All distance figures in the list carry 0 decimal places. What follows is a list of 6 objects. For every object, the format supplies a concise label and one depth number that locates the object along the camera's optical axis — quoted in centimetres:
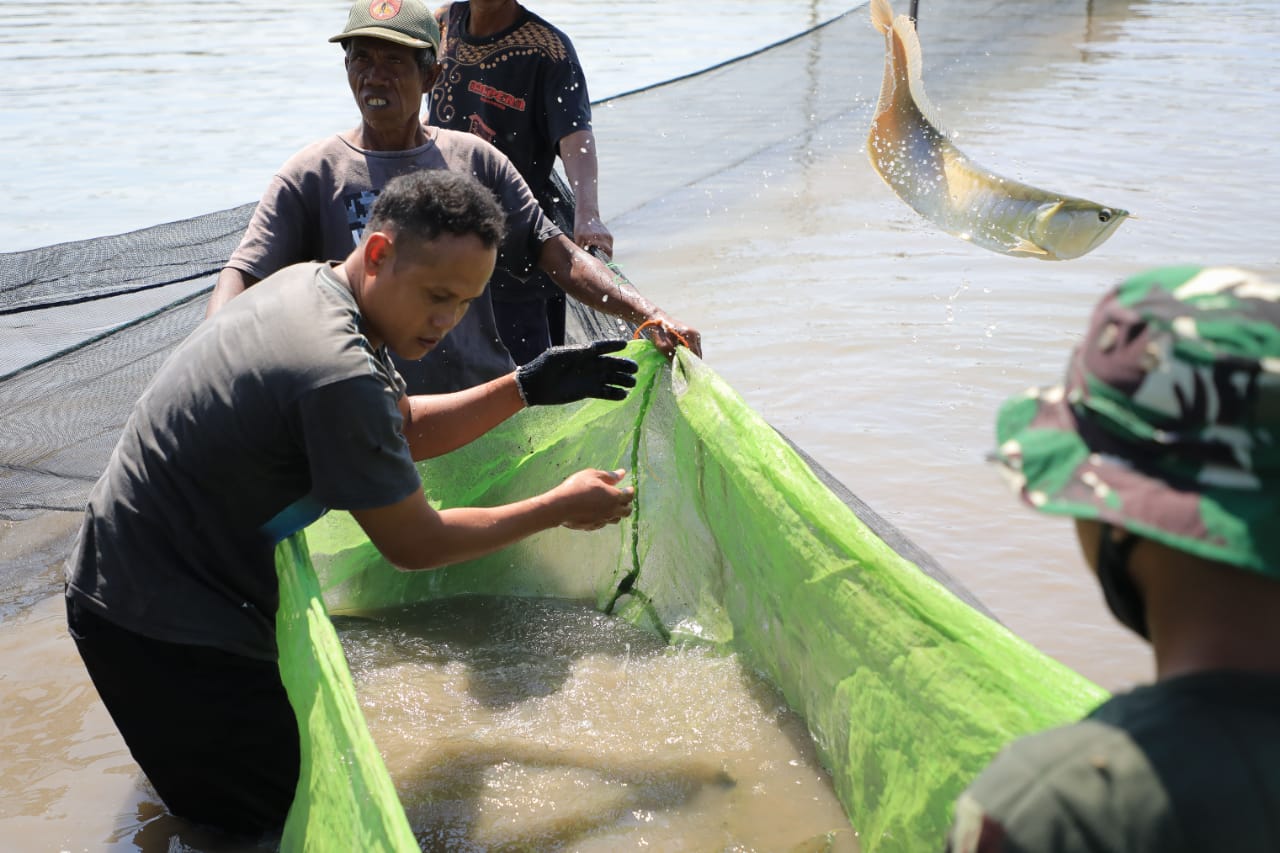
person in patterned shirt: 394
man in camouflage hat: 85
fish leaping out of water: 361
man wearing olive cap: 313
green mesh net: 190
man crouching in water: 209
